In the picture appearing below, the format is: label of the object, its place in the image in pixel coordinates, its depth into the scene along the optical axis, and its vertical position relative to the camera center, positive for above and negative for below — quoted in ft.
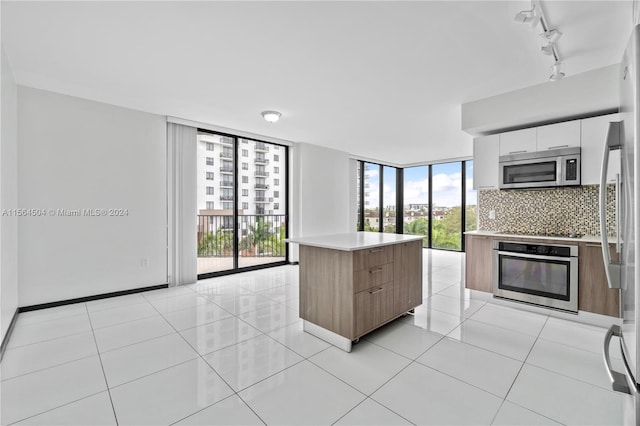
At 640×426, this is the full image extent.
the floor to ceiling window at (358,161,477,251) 25.36 +1.02
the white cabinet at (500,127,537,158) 11.38 +2.85
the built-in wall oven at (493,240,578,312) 9.98 -2.28
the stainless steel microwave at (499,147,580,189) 10.46 +1.67
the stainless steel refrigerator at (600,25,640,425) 2.96 -0.15
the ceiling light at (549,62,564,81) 8.50 +4.21
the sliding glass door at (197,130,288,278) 16.67 +0.58
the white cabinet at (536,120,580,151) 10.40 +2.84
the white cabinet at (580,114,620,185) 9.84 +2.29
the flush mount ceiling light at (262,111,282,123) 13.21 +4.45
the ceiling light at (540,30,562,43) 7.08 +4.38
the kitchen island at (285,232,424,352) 7.96 -2.15
